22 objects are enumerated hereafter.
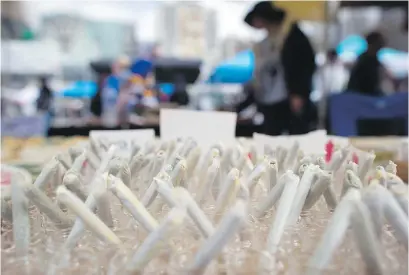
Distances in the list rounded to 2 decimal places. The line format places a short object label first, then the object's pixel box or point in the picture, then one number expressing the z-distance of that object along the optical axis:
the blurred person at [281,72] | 2.83
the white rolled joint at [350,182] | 0.69
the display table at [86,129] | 3.12
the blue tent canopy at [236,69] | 4.70
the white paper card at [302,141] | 1.16
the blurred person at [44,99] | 4.26
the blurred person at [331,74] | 3.78
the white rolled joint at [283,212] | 0.60
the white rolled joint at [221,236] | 0.51
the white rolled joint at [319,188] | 0.68
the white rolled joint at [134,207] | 0.59
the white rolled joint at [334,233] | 0.53
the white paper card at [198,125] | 1.38
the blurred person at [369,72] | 3.24
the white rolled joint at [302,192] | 0.64
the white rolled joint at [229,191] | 0.69
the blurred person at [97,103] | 4.04
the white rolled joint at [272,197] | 0.66
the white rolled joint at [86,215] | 0.59
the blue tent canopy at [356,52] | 5.24
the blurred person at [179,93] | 4.42
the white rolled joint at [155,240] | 0.53
